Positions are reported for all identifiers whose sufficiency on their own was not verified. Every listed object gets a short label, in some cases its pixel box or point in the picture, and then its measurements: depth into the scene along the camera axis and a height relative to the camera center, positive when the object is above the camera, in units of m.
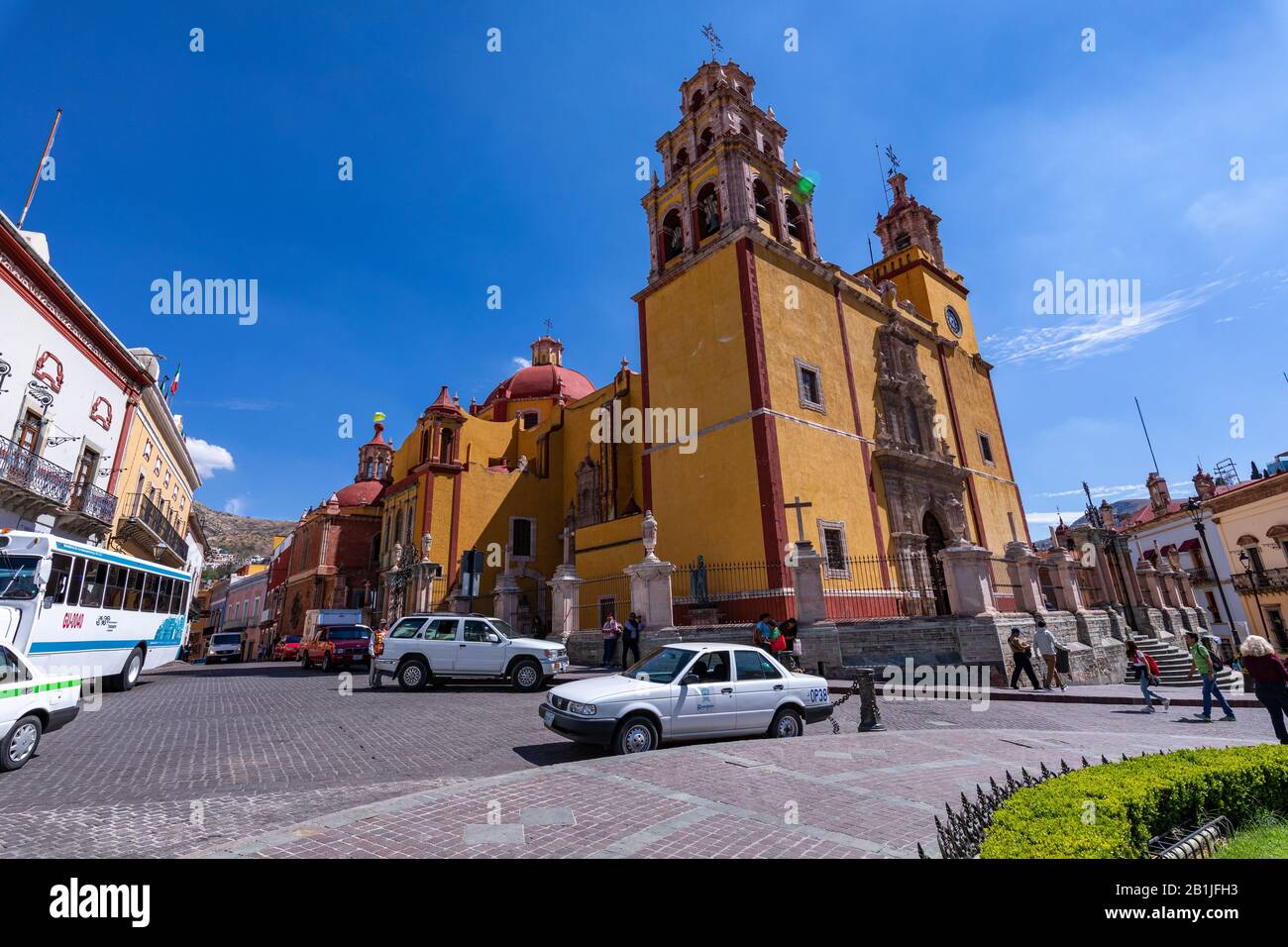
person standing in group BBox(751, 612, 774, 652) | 12.74 -0.17
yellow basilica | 19.05 +7.76
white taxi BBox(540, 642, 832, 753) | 6.87 -0.86
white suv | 13.02 -0.29
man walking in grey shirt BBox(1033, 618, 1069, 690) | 12.93 -0.84
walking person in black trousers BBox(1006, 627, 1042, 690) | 12.65 -0.95
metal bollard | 8.95 -1.25
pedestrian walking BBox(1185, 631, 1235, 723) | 10.22 -1.19
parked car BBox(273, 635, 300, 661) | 31.35 +0.09
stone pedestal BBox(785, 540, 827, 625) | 14.16 +0.87
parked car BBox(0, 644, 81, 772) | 6.36 -0.46
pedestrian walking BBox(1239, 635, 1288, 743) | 7.71 -0.99
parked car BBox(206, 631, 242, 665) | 36.03 +0.43
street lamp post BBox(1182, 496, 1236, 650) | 28.38 +3.94
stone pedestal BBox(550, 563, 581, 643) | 18.62 +1.08
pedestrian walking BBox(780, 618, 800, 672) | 12.83 -0.43
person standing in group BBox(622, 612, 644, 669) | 14.63 -0.13
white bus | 10.14 +1.07
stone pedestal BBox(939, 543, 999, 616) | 13.61 +0.73
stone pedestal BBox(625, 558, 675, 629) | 15.34 +0.97
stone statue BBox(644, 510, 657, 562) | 15.95 +2.44
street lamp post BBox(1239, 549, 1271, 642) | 31.67 +1.23
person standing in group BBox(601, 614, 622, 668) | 16.12 -0.15
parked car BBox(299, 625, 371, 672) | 19.94 +0.08
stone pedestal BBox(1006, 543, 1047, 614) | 15.35 +0.74
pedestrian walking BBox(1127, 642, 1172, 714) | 11.16 -1.21
